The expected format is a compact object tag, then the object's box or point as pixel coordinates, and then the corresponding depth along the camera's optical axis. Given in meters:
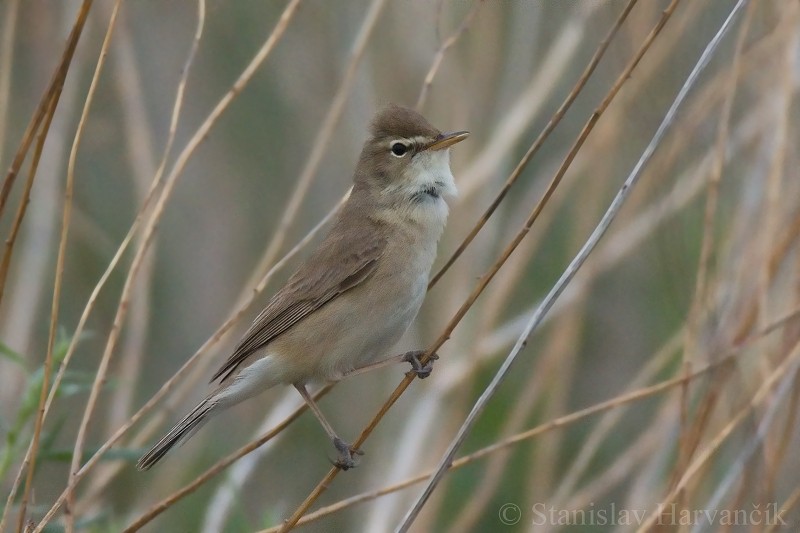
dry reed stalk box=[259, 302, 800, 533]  4.82
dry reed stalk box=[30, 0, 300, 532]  4.53
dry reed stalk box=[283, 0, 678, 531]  4.33
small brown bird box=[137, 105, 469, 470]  6.28
